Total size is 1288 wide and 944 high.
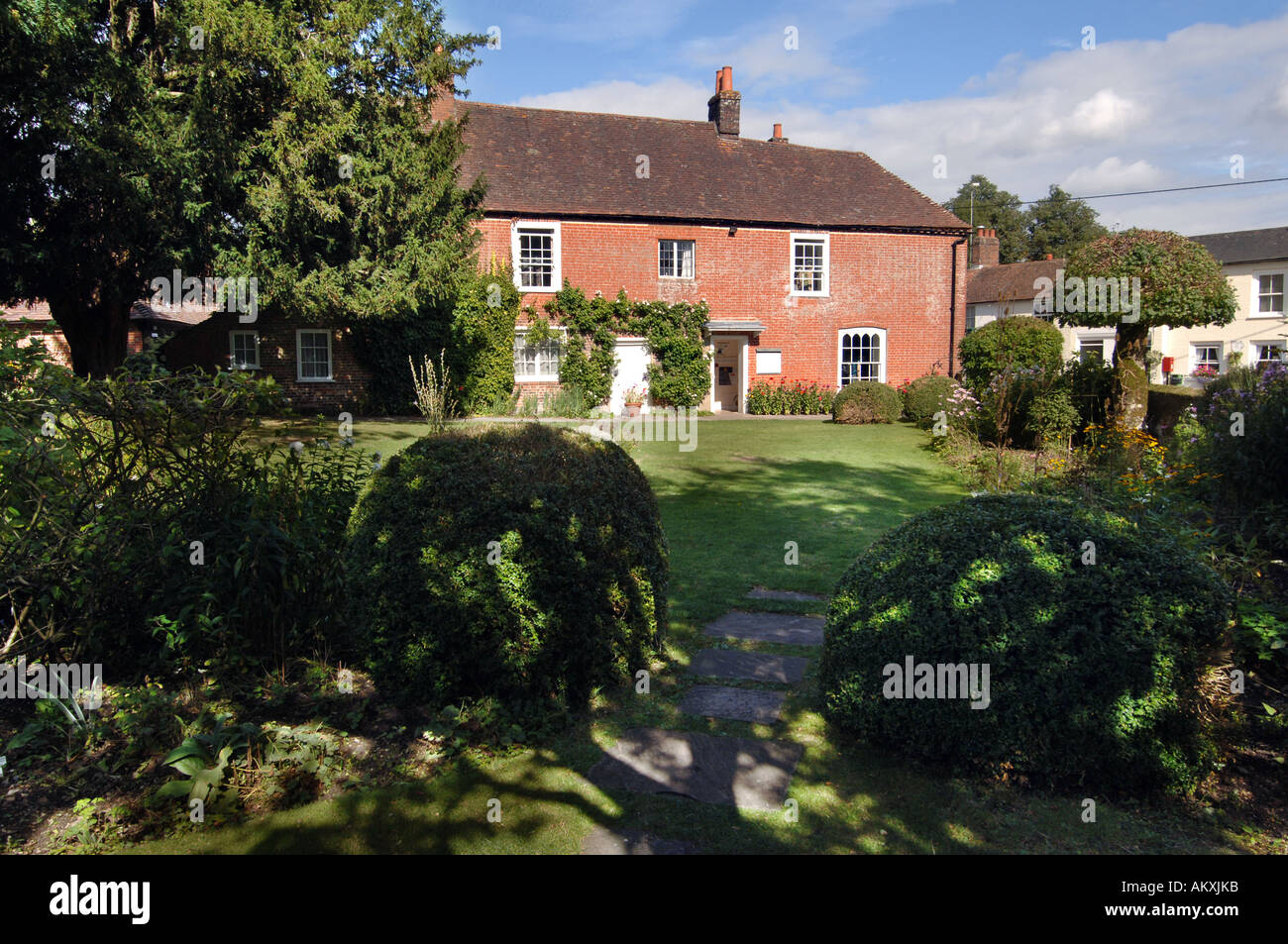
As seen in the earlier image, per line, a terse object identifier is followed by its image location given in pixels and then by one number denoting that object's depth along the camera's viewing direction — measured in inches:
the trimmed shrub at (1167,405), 500.7
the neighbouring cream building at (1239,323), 1453.0
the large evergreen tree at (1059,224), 2576.3
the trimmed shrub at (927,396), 837.2
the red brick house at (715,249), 929.5
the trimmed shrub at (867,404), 874.1
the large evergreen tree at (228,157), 528.1
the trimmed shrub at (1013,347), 783.7
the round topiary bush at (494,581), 171.3
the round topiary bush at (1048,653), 139.3
